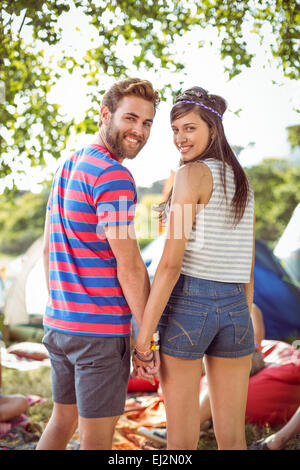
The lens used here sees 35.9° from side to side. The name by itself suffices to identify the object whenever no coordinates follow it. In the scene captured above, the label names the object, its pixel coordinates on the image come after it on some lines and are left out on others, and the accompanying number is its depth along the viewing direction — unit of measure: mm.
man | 1604
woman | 1578
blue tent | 4883
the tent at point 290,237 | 3126
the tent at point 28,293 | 5340
